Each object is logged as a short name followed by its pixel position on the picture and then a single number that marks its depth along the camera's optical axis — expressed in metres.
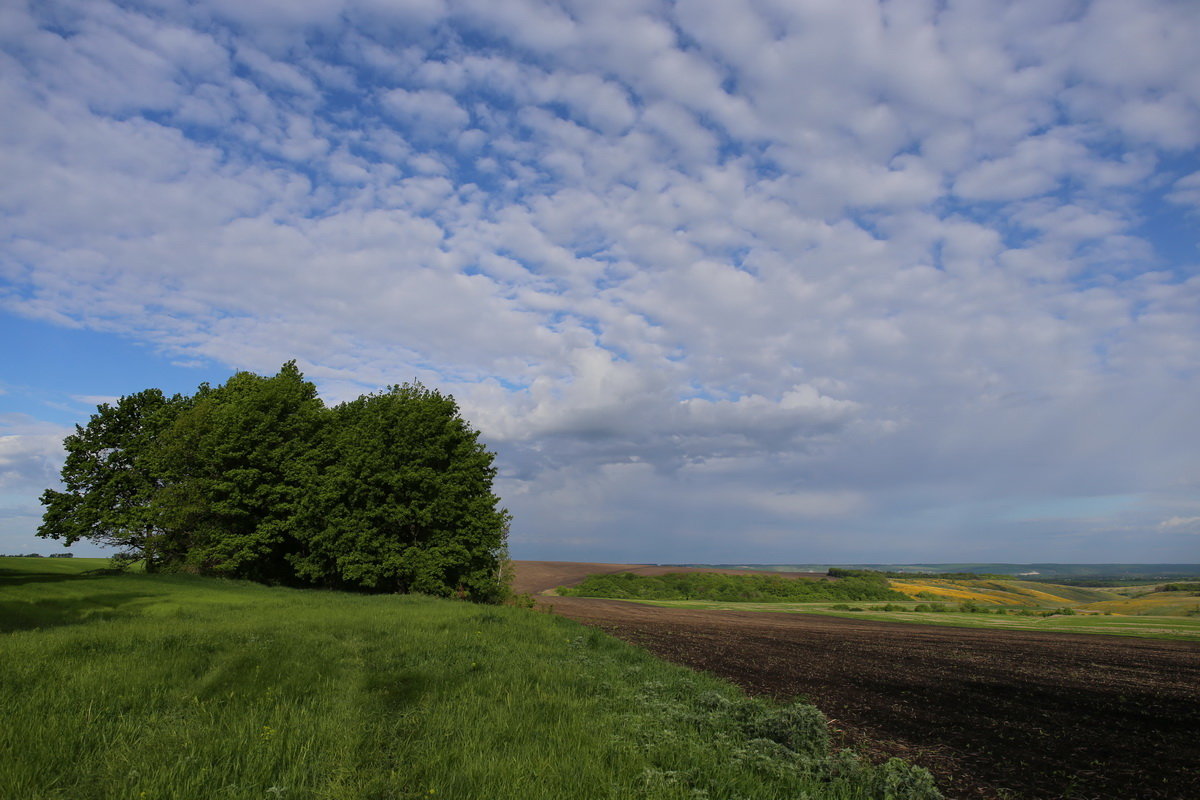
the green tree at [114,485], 44.12
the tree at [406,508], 39.25
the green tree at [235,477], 43.22
